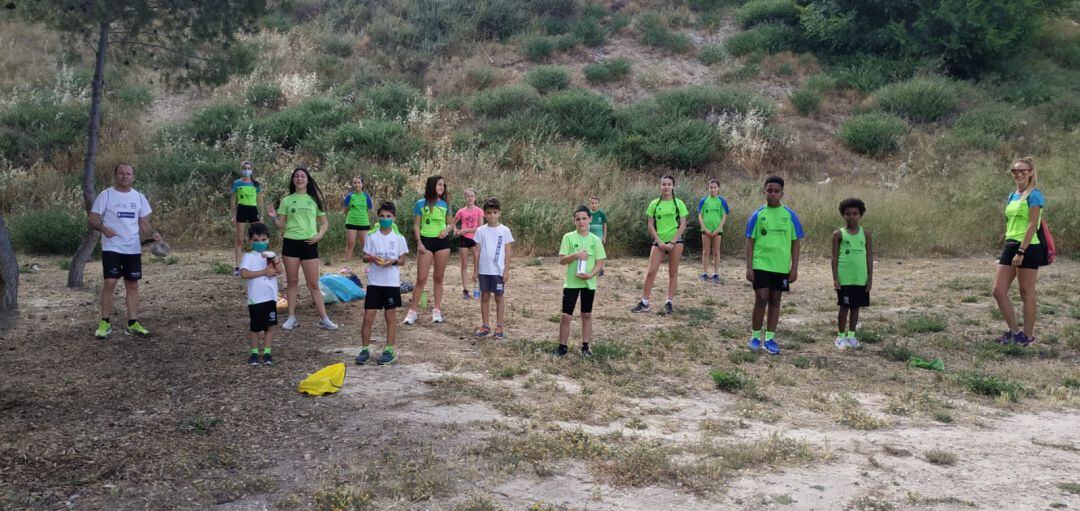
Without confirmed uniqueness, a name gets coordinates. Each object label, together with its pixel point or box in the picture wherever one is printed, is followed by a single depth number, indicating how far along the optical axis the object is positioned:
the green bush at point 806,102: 24.83
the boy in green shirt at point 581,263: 7.58
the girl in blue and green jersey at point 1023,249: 8.25
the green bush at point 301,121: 20.62
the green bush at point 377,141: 19.66
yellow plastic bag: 6.42
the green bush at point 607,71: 26.00
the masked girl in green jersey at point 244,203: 11.37
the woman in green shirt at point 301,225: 8.41
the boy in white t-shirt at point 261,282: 6.93
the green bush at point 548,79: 24.89
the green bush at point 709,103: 23.31
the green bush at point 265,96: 23.12
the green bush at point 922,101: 23.95
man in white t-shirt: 7.84
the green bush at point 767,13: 29.03
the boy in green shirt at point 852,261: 8.36
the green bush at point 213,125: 20.69
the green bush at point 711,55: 27.34
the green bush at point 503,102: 23.08
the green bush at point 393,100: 22.53
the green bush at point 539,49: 27.34
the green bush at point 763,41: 27.73
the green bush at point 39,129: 19.66
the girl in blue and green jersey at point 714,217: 12.64
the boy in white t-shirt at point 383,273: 7.18
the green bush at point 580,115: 22.12
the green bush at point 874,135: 22.53
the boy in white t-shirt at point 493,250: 8.34
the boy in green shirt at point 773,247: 8.04
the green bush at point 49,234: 14.44
